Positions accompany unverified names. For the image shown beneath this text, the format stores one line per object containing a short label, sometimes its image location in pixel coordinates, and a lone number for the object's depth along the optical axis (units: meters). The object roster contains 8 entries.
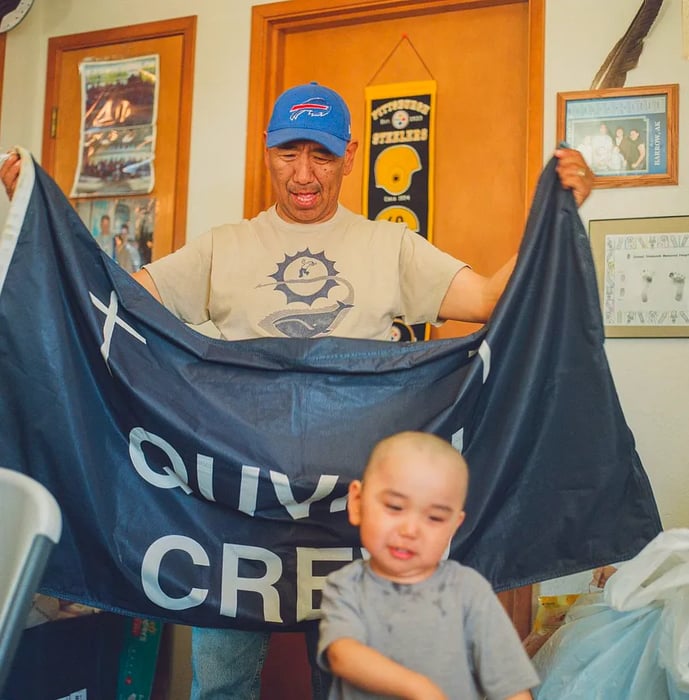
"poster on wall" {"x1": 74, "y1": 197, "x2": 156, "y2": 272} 2.82
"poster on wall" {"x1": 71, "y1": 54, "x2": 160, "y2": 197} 2.87
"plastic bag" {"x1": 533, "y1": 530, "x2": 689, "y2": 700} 1.50
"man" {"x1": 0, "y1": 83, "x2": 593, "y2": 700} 1.80
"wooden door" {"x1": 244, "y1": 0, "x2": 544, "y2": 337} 2.54
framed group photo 2.32
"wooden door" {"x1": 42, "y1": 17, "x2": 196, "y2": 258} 2.80
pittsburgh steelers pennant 2.62
